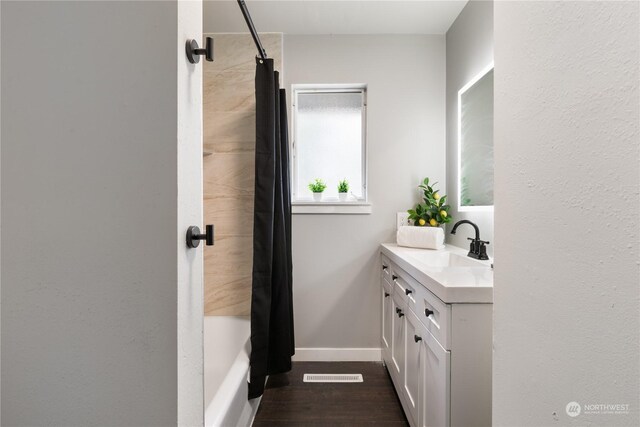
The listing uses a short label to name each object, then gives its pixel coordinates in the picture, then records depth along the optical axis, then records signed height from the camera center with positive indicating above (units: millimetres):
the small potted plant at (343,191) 2398 +169
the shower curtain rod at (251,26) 1356 +905
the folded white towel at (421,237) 2021 -163
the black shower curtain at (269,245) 1635 -179
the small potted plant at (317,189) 2393 +184
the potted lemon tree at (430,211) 2191 +13
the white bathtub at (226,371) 1197 -822
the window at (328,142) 2482 +572
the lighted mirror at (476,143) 1719 +425
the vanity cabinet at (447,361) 1066 -551
